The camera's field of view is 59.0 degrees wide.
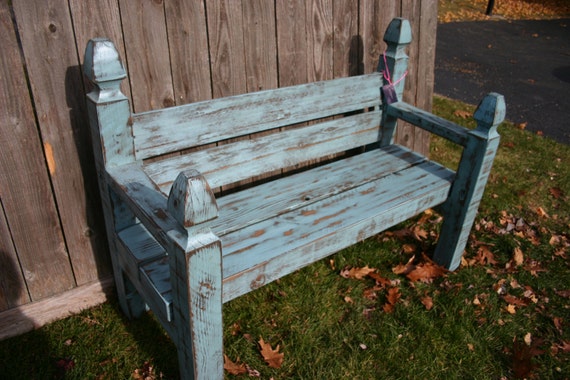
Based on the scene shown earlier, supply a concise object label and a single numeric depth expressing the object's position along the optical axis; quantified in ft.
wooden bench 6.51
